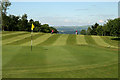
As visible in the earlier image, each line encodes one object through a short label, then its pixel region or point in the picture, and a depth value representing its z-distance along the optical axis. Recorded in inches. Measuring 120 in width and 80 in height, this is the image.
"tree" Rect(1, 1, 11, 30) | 3425.2
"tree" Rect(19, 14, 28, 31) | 4876.7
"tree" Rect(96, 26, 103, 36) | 5019.7
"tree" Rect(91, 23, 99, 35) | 6010.8
